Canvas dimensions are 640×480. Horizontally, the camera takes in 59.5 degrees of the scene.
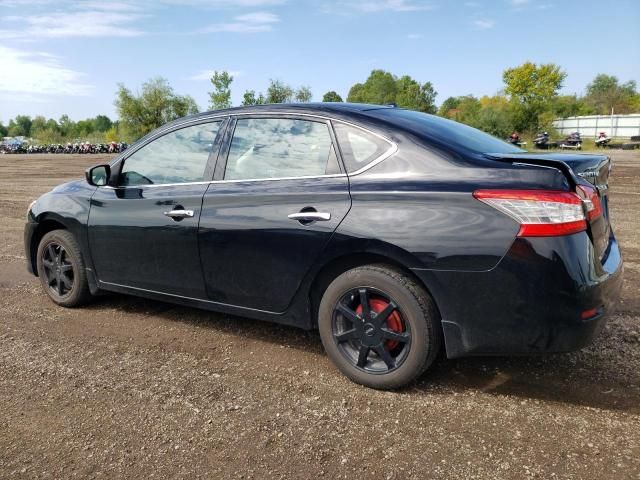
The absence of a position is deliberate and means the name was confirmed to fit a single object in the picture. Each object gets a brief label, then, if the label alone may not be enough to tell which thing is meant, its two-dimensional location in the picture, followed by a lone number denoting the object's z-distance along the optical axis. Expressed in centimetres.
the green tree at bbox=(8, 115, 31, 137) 17204
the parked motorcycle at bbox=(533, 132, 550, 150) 3372
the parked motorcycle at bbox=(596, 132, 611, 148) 3850
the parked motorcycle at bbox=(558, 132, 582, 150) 3809
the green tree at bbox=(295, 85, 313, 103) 8107
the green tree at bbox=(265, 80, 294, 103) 7881
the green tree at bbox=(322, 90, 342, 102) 11619
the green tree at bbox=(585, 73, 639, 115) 7894
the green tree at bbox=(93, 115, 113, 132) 16014
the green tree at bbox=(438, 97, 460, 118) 11482
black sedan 279
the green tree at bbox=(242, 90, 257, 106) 7676
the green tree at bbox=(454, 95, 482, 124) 5098
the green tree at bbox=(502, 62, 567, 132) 6512
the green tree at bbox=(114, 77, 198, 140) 7912
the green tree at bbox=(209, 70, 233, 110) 7319
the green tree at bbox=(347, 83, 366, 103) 12150
